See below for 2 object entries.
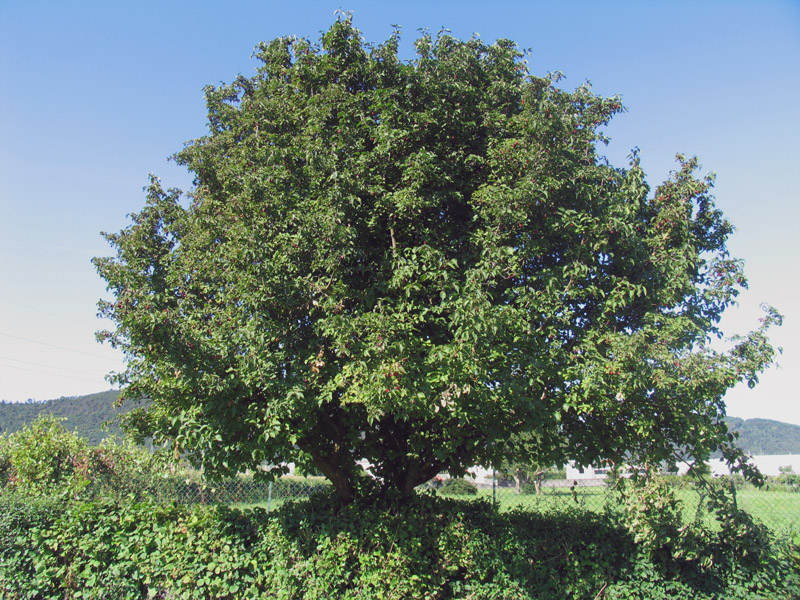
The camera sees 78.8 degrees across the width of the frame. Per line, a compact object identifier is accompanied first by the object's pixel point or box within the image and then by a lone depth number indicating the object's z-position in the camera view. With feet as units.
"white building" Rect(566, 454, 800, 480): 66.08
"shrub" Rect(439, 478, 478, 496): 47.26
